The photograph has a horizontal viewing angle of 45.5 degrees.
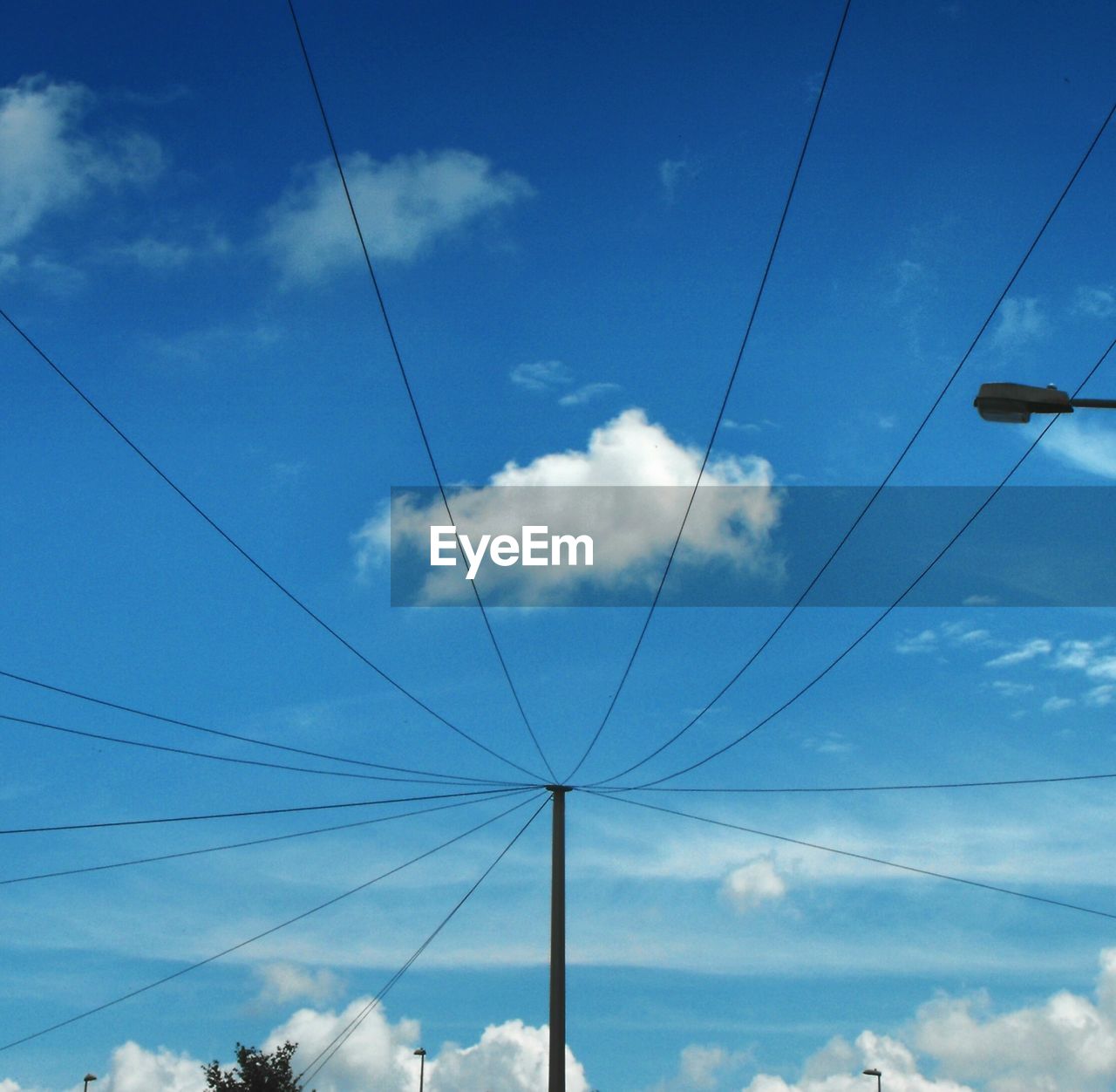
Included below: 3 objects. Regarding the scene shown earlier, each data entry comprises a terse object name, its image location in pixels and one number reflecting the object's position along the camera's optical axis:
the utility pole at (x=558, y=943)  24.47
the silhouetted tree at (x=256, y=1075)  50.97
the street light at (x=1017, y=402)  10.72
